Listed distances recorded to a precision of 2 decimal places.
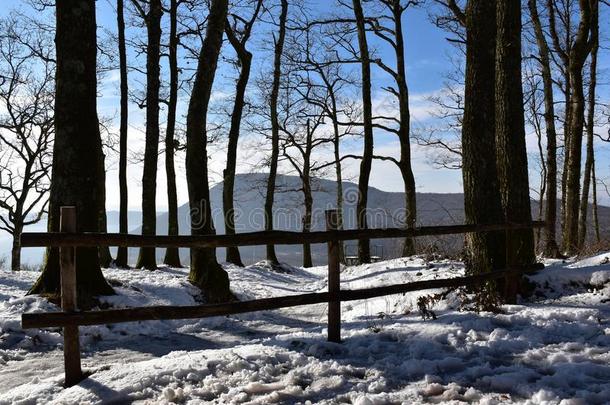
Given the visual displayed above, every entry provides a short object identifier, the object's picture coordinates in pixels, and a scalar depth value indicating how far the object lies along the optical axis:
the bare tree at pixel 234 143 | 16.46
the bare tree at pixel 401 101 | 19.70
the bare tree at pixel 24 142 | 25.70
